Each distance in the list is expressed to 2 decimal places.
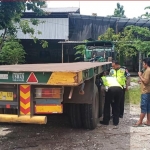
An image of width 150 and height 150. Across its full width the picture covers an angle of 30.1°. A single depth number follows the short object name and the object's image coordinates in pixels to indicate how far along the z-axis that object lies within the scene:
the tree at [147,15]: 14.45
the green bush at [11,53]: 17.33
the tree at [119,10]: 49.84
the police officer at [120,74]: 7.22
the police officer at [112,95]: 6.63
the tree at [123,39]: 19.02
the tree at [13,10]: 9.51
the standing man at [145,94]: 6.57
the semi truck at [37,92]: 4.13
